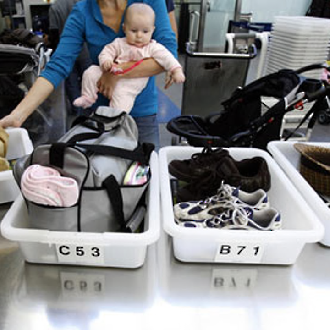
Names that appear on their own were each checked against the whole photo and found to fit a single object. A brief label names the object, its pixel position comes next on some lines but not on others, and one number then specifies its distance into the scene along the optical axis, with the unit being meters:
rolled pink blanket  0.58
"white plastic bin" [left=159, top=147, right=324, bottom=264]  0.64
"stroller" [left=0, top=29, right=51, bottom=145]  1.90
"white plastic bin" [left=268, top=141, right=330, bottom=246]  0.74
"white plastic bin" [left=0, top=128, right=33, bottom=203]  0.83
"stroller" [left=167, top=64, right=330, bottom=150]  1.62
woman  1.11
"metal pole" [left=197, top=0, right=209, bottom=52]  2.71
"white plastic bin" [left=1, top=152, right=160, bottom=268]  0.62
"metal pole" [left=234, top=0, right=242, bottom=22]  2.88
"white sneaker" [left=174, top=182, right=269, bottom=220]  0.73
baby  1.22
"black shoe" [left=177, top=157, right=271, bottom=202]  0.82
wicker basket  0.85
